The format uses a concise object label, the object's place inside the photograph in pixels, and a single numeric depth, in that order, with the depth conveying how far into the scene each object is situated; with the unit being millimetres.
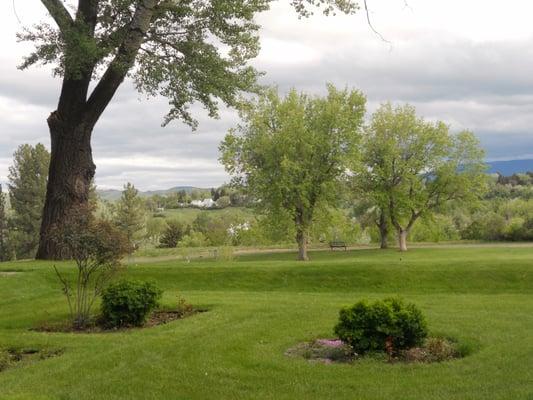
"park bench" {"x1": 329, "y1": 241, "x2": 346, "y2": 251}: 47781
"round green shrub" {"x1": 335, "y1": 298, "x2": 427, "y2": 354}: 8805
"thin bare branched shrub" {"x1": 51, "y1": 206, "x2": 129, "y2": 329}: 12031
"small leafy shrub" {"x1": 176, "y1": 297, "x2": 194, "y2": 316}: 13477
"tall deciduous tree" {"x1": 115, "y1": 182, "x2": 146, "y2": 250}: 72875
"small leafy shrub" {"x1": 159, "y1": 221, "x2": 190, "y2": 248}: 76469
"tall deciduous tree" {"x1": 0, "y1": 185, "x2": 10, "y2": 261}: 59688
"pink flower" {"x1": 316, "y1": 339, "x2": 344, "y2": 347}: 9531
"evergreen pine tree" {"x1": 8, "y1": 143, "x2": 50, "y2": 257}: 58781
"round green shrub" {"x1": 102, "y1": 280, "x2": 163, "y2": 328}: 11945
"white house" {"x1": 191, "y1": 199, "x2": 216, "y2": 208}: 151062
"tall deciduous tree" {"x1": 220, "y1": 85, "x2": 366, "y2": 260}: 37562
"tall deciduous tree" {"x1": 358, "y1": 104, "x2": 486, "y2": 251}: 44781
